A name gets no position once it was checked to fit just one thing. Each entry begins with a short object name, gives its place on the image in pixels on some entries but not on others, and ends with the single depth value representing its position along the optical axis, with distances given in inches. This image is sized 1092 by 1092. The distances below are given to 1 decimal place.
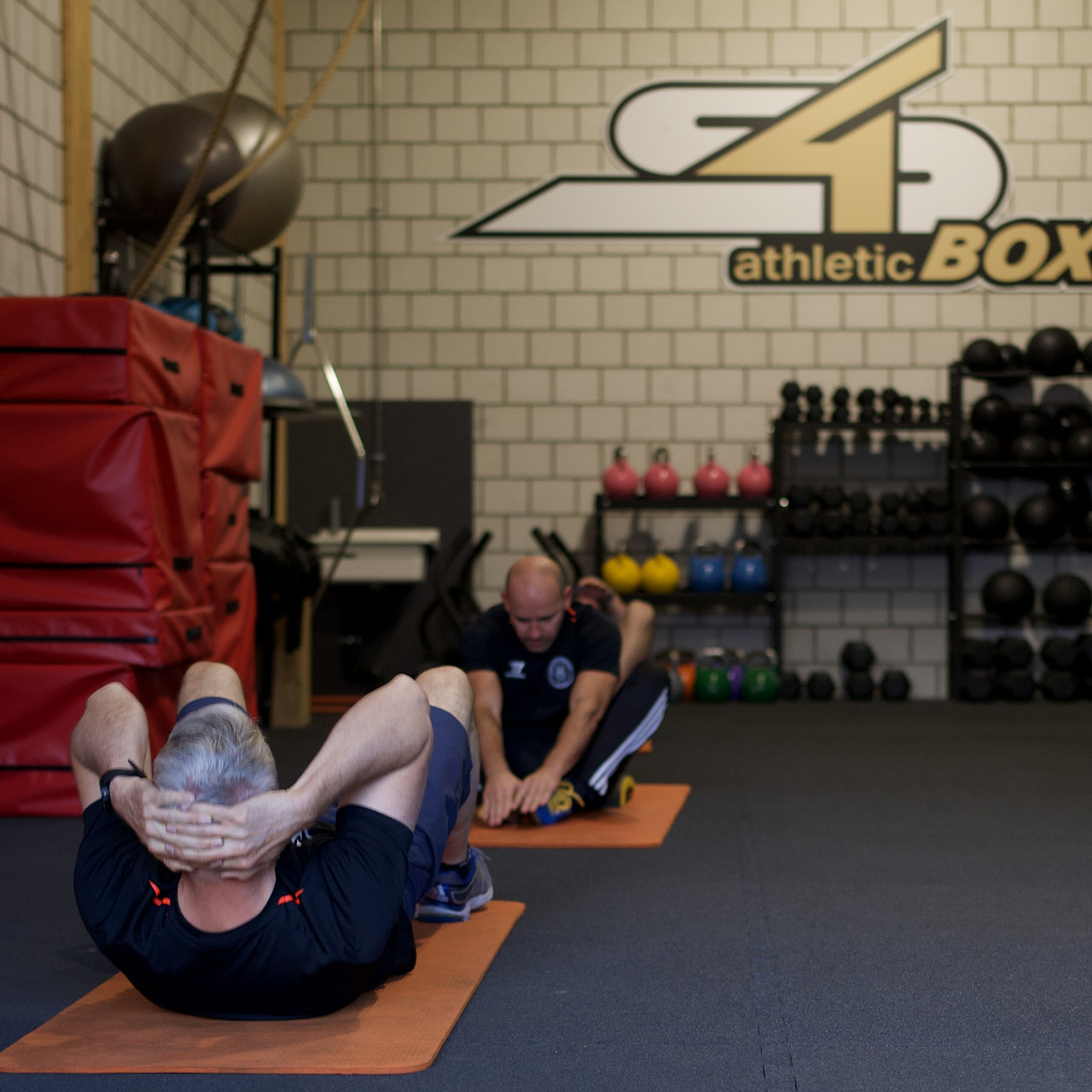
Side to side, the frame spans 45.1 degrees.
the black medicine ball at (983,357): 299.3
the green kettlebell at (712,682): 299.7
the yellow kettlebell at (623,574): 299.9
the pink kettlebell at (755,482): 302.4
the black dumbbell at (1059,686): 298.5
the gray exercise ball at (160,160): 201.5
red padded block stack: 158.4
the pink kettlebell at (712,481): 302.4
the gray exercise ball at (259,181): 214.8
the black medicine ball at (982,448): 293.9
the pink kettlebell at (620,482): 301.3
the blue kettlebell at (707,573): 302.0
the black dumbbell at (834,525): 297.6
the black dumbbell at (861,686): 305.7
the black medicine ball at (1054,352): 295.6
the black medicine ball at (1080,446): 291.1
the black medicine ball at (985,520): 297.3
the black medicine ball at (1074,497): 298.8
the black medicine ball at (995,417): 296.5
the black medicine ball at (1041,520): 294.7
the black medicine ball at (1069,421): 297.9
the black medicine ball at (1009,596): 297.6
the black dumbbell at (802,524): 298.7
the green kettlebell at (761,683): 300.4
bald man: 152.1
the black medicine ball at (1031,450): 292.8
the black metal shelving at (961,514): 298.7
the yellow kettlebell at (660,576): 299.6
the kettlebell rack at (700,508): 301.6
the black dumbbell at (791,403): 301.3
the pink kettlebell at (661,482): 301.6
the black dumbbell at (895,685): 305.7
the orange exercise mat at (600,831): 148.6
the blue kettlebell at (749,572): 301.6
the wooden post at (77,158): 205.5
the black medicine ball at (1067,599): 297.0
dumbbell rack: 300.2
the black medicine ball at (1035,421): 297.1
